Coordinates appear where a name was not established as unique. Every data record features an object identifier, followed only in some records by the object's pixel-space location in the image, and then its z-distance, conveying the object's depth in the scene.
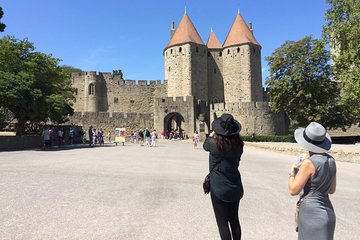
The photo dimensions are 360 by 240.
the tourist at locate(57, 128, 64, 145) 25.00
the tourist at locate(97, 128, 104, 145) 27.56
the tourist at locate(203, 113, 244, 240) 3.44
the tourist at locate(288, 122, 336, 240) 2.82
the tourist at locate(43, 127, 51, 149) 18.84
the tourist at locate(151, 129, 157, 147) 24.53
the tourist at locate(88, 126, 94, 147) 23.67
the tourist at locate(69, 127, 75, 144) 26.91
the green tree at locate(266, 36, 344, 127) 29.70
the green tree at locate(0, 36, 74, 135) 18.76
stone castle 39.19
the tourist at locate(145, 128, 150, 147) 24.84
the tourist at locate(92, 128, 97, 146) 27.88
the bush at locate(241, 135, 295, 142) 34.22
